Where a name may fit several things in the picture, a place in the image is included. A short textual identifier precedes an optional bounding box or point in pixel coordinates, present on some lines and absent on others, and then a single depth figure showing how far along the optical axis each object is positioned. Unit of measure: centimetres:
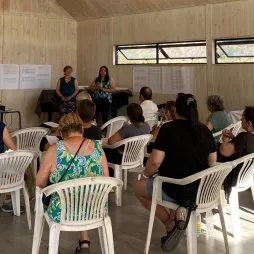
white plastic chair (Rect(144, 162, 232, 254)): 303
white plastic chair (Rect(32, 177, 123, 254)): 272
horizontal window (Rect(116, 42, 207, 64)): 866
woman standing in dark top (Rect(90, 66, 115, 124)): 897
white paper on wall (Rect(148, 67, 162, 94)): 936
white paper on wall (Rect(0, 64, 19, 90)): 995
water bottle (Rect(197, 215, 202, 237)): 368
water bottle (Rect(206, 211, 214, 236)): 374
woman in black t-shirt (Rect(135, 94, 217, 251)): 317
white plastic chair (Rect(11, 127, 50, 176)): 514
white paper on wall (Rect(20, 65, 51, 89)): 1029
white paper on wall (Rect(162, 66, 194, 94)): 871
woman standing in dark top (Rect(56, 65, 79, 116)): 897
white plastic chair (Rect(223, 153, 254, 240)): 369
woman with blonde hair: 289
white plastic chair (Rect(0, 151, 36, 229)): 371
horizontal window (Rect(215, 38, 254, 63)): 782
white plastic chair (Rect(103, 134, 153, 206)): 456
